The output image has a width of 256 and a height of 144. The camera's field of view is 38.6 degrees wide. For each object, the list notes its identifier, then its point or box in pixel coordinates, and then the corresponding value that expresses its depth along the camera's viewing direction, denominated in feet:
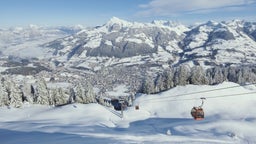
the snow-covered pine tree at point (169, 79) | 322.75
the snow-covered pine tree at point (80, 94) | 297.51
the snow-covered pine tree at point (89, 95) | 302.04
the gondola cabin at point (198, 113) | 127.24
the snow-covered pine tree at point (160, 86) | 326.24
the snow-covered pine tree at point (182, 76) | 308.81
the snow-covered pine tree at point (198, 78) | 305.53
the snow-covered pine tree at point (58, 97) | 299.58
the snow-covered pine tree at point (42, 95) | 290.11
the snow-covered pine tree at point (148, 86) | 326.67
